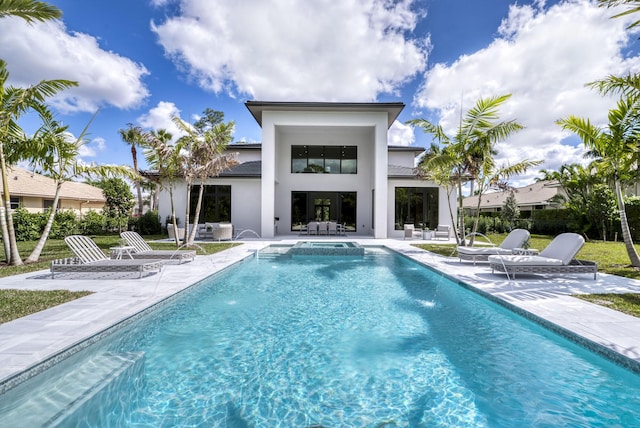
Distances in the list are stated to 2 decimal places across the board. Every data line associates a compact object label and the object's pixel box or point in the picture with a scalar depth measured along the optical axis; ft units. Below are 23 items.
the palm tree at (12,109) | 26.99
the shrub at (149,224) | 65.77
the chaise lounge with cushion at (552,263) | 24.02
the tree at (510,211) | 86.58
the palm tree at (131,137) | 101.14
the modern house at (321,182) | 58.49
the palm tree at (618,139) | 27.84
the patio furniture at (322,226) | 65.29
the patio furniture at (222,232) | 53.21
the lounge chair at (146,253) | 30.48
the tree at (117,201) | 64.03
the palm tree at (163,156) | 41.24
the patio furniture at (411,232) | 59.52
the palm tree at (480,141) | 36.45
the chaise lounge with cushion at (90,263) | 23.53
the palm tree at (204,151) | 43.11
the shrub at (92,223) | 62.03
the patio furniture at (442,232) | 57.47
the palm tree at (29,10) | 21.37
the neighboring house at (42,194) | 80.89
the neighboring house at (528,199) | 106.52
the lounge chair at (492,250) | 30.85
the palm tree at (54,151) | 30.91
